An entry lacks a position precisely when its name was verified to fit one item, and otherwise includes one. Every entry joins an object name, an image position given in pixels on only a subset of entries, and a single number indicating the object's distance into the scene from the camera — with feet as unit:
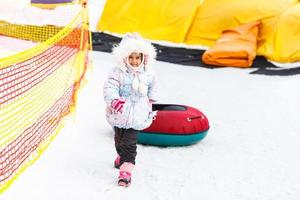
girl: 15.31
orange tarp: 30.99
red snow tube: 18.48
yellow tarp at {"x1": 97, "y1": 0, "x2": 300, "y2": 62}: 31.53
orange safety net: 16.63
